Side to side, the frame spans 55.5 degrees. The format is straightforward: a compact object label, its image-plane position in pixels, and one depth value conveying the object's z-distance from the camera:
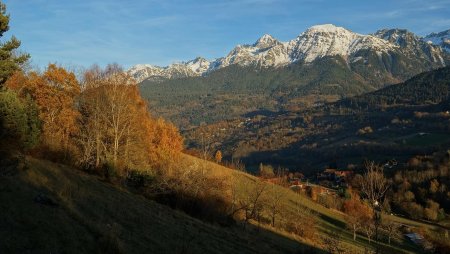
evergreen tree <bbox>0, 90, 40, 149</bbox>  28.88
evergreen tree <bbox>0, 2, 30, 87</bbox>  29.73
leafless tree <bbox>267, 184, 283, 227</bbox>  79.64
